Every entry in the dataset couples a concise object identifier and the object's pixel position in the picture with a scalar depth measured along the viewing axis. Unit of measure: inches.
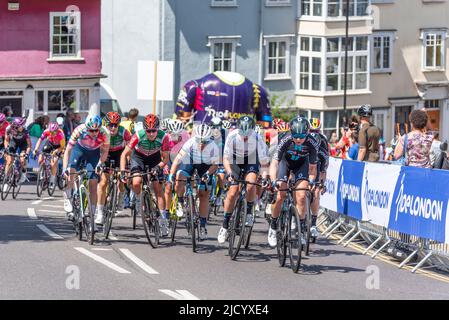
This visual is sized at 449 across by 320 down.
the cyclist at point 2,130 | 1175.6
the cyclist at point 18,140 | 1129.4
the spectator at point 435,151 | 910.5
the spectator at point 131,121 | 978.1
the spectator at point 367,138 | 910.4
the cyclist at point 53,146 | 1142.3
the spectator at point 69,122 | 1416.3
